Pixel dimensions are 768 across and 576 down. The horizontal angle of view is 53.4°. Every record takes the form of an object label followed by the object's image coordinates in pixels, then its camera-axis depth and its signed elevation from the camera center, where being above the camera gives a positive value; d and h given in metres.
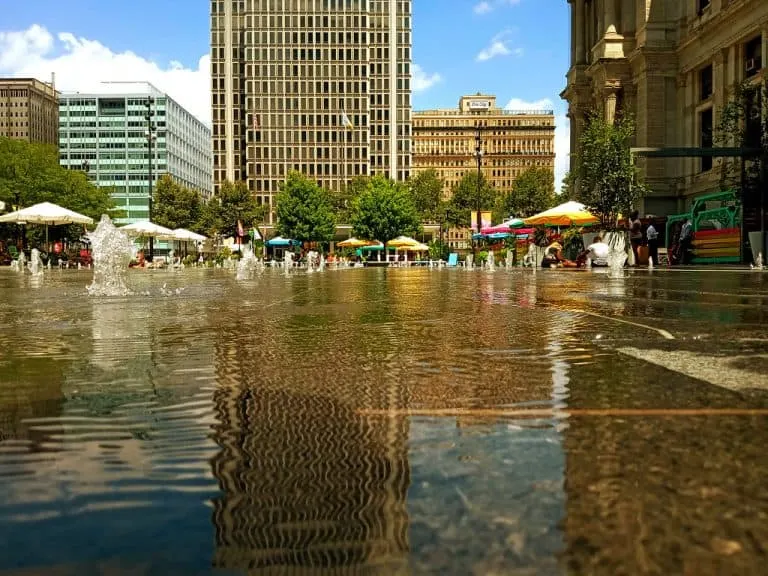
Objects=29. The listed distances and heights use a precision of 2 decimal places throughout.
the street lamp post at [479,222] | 49.97 +2.31
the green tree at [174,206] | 83.00 +5.82
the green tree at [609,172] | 30.39 +3.38
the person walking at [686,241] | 30.39 +0.58
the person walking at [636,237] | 29.22 +0.72
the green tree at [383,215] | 85.62 +4.84
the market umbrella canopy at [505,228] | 44.41 +1.84
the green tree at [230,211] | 86.94 +5.49
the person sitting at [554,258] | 30.97 -0.06
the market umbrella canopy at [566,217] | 32.78 +1.69
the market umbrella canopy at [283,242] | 85.94 +1.90
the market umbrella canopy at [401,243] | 74.81 +1.47
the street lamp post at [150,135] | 47.94 +8.06
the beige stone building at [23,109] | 183.12 +36.86
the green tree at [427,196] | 96.62 +7.76
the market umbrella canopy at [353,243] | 76.06 +1.48
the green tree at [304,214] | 89.69 +5.28
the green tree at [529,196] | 87.31 +7.13
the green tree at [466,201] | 90.44 +6.84
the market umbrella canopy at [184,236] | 48.12 +1.52
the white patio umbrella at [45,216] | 34.56 +1.99
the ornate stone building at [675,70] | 35.28 +9.66
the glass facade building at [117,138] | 162.88 +26.14
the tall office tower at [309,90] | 118.75 +26.52
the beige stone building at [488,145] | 165.50 +24.42
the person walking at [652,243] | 30.42 +0.52
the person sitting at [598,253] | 25.12 +0.10
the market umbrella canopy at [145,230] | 43.44 +1.67
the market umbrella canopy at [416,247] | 75.00 +1.04
